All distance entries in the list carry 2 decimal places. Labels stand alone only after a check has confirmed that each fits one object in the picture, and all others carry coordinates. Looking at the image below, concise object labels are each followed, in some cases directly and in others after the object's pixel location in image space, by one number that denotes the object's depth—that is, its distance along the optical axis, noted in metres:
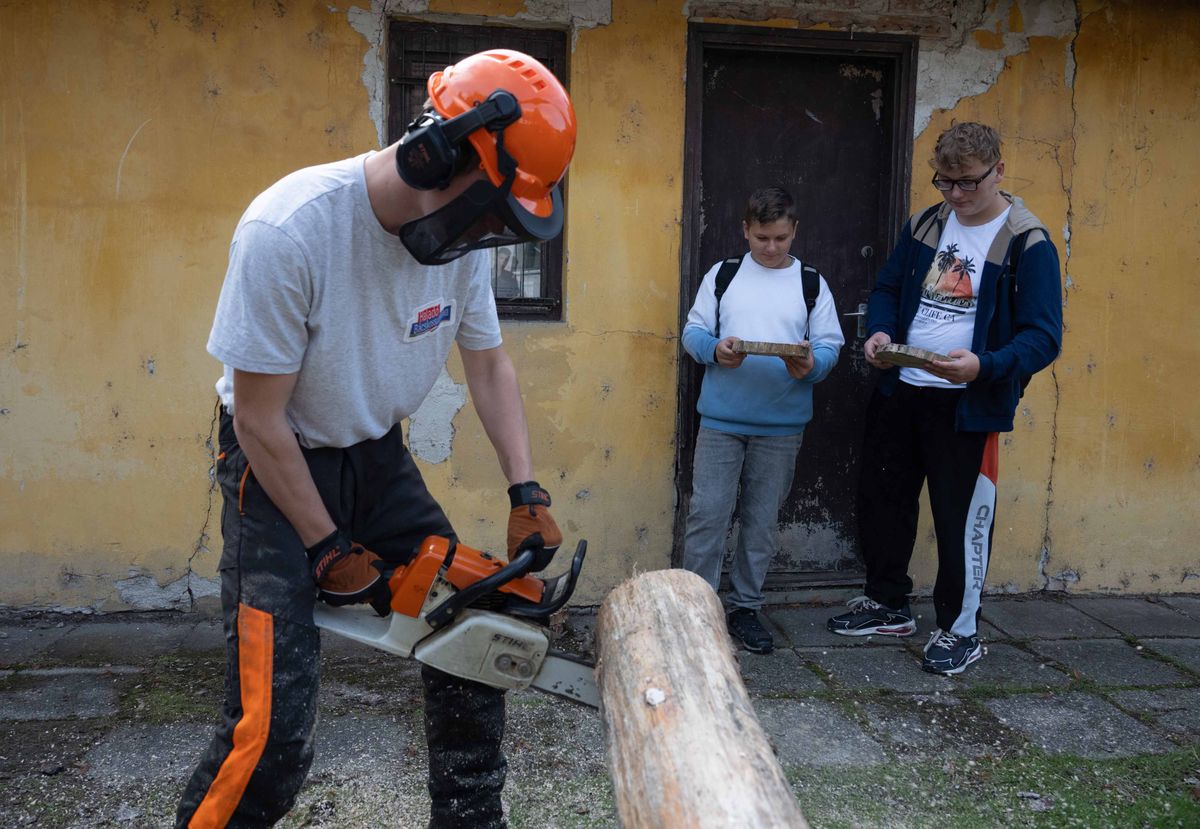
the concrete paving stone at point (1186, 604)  5.17
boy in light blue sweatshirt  4.45
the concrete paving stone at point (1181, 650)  4.46
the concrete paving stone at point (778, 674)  4.09
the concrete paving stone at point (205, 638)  4.39
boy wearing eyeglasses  4.05
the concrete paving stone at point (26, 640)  4.25
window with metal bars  4.70
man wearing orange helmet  2.14
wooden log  1.79
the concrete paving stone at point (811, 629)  4.63
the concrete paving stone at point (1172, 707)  3.77
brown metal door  5.00
